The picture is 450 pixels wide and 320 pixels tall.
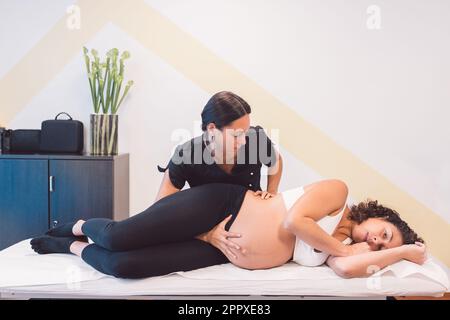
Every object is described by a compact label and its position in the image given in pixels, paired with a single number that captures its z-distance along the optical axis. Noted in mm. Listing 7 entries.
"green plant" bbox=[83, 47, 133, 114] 2633
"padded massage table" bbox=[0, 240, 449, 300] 1381
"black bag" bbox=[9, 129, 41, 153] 2678
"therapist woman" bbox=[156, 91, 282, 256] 1579
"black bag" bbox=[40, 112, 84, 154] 2635
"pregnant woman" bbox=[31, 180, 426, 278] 1424
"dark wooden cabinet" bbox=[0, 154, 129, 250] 2498
